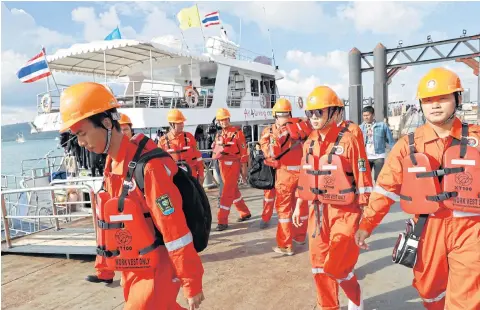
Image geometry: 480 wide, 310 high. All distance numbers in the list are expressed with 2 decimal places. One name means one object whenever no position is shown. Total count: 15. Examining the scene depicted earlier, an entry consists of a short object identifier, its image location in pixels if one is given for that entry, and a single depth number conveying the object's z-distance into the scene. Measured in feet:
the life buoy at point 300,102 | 56.80
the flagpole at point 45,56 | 31.27
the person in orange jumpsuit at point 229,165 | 19.88
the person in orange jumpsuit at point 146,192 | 6.06
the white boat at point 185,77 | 32.40
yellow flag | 42.78
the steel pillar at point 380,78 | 44.88
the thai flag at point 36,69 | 31.19
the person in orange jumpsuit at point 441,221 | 6.73
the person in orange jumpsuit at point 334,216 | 9.23
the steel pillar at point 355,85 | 46.75
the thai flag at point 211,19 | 47.78
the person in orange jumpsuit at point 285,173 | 15.11
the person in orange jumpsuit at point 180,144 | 19.76
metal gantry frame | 42.19
